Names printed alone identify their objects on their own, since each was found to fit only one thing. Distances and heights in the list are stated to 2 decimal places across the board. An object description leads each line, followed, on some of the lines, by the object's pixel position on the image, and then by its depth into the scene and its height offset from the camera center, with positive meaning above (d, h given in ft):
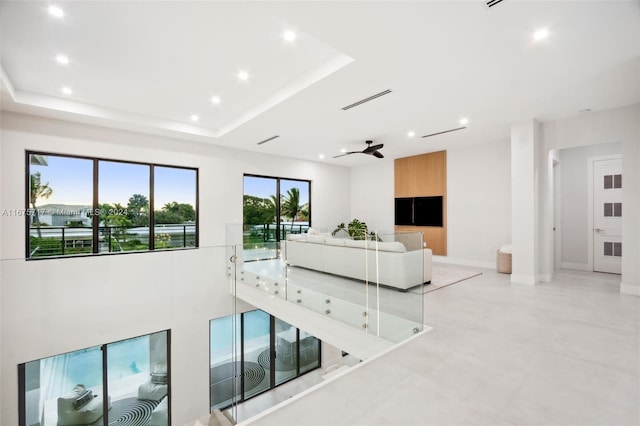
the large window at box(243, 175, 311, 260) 23.88 +0.56
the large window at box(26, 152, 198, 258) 16.10 +0.52
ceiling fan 20.81 +4.69
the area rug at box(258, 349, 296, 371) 21.95 -11.69
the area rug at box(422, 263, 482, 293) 16.02 -4.07
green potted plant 28.34 -1.30
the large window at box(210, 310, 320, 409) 19.51 -10.88
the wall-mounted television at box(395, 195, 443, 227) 24.62 +0.15
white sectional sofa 11.12 -1.98
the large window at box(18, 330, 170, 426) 14.97 -9.93
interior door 18.85 -0.29
